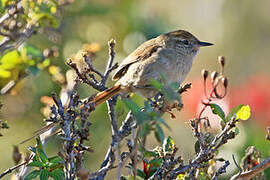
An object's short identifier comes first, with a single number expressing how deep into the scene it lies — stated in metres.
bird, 7.67
